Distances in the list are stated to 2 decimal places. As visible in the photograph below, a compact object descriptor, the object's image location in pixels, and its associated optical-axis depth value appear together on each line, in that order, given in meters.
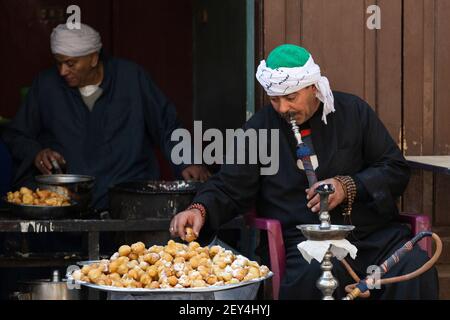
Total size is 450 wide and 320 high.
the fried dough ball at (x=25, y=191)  5.56
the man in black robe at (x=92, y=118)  6.60
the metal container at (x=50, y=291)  5.44
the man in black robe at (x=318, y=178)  4.94
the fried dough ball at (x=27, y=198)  5.45
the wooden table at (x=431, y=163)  5.21
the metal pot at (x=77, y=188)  5.58
